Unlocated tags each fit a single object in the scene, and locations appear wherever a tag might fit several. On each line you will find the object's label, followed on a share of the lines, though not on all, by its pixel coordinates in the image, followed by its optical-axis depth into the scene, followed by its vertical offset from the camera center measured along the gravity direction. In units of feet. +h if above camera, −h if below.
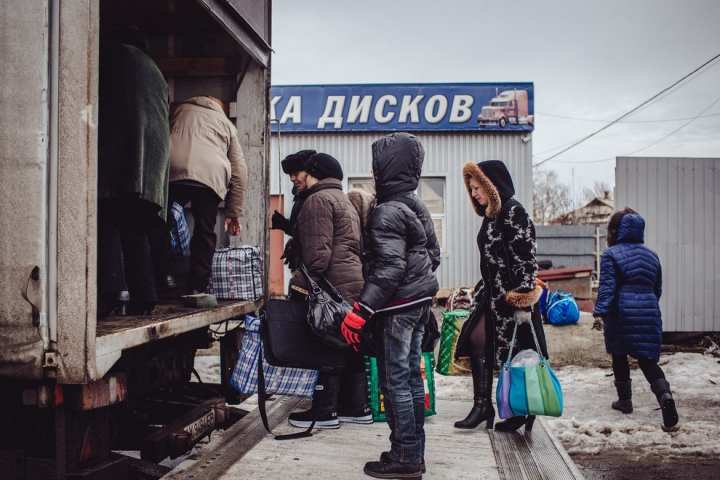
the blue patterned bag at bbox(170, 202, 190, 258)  13.47 +0.18
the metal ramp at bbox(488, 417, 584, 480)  9.66 -3.89
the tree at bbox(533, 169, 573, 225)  117.70 +8.91
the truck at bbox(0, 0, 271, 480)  7.25 -0.26
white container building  36.78 +7.04
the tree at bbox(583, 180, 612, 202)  135.05 +12.20
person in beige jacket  13.23 +1.64
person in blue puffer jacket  16.51 -1.69
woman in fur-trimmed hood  12.42 -1.01
